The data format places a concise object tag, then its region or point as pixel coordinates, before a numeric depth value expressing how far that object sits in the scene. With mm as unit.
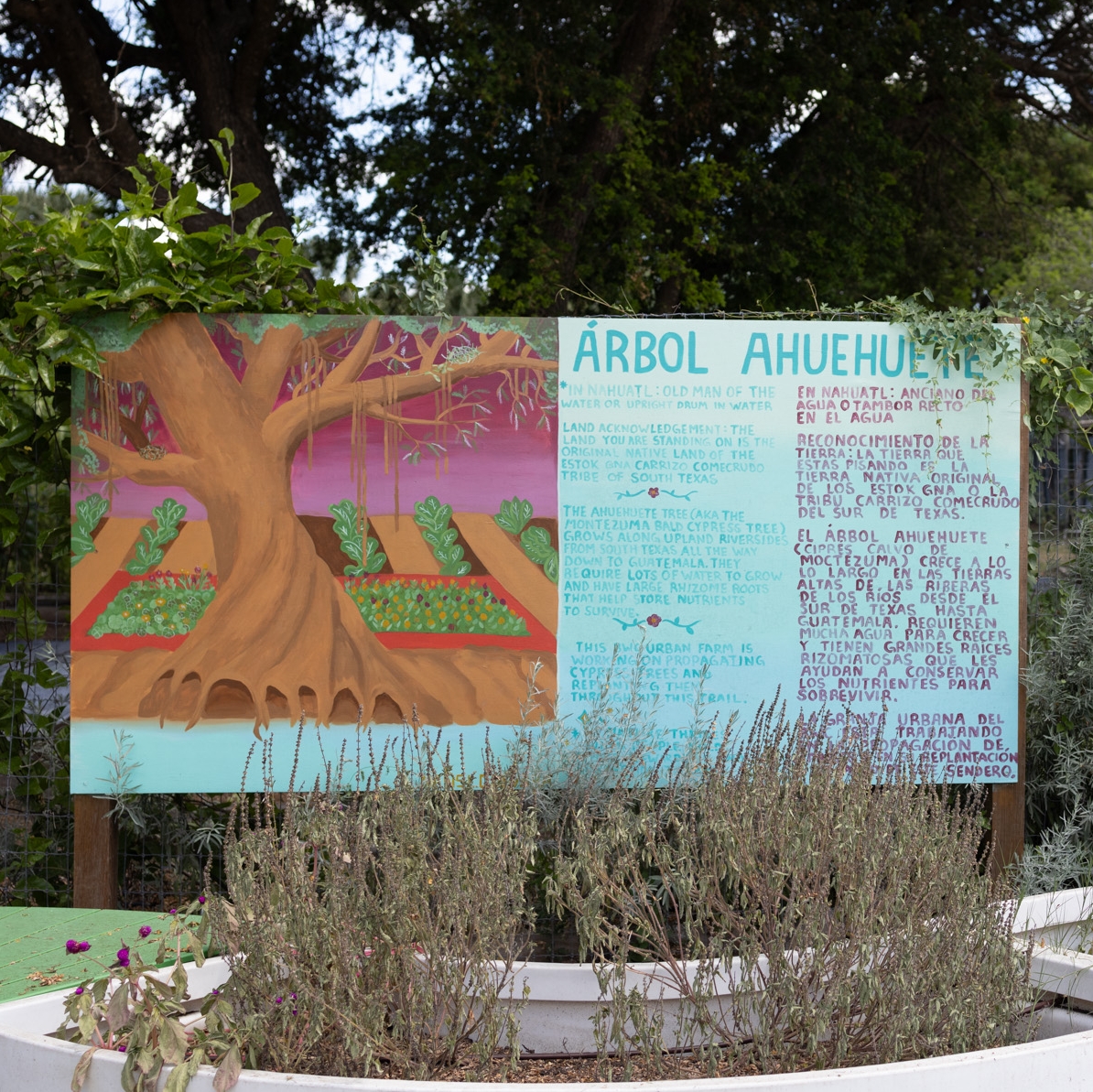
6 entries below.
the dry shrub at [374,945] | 2434
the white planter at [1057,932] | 2955
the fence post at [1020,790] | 4457
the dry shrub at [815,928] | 2549
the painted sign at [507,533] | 4324
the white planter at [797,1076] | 2121
